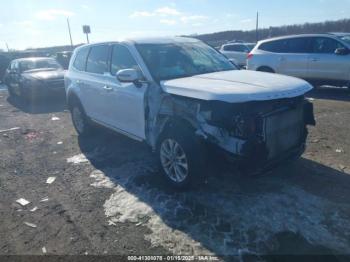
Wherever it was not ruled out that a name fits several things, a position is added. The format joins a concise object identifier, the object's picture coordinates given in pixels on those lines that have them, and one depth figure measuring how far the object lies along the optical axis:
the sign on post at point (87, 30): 21.19
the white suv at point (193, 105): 3.51
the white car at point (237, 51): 17.67
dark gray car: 11.83
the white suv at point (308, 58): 9.82
